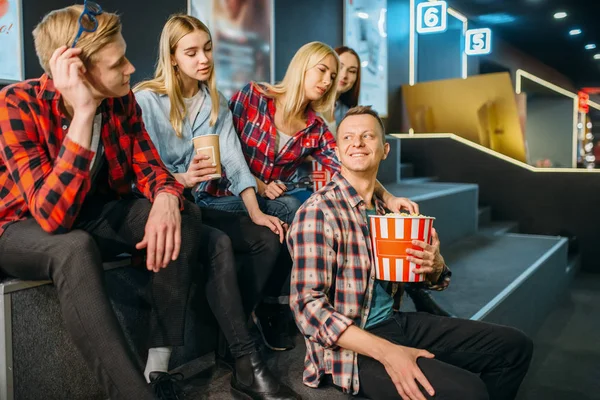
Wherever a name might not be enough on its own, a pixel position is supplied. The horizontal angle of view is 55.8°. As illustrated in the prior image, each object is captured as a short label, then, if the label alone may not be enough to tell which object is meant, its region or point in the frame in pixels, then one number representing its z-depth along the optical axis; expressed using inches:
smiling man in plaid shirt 53.2
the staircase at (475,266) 74.4
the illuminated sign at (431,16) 286.7
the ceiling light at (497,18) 381.1
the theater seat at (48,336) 56.1
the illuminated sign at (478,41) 330.0
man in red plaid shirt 49.4
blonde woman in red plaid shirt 90.1
